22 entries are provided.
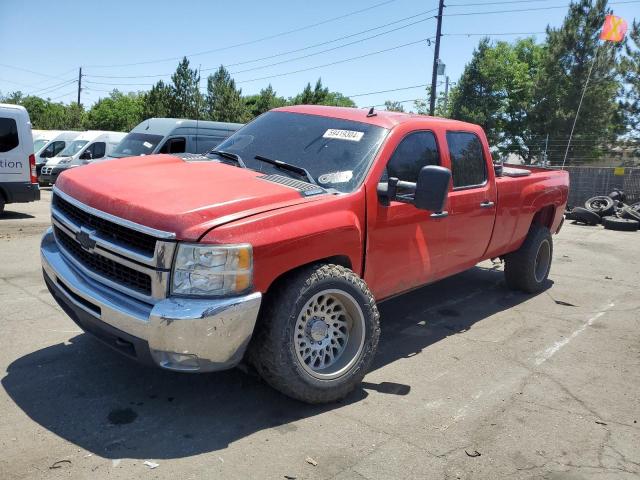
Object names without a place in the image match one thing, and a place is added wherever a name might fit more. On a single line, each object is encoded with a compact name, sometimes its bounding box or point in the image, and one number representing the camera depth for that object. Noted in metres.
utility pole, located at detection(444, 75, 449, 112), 53.72
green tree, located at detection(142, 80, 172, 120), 36.84
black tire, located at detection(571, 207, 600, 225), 14.77
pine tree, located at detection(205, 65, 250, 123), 38.22
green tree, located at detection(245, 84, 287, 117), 44.73
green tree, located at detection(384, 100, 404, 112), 62.59
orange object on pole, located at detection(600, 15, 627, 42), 15.89
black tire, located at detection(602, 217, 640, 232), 13.98
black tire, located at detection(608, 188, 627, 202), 17.73
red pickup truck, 3.12
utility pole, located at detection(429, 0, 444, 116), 30.28
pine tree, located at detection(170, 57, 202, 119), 36.88
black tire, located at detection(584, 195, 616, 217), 15.18
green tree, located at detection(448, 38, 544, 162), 45.69
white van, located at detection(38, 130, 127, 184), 19.73
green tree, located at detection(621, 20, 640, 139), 33.12
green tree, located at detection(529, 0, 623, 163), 35.22
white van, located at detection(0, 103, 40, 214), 11.42
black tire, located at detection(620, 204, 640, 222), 14.69
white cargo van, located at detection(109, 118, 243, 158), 13.30
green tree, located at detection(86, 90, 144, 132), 64.25
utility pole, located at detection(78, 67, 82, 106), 66.04
